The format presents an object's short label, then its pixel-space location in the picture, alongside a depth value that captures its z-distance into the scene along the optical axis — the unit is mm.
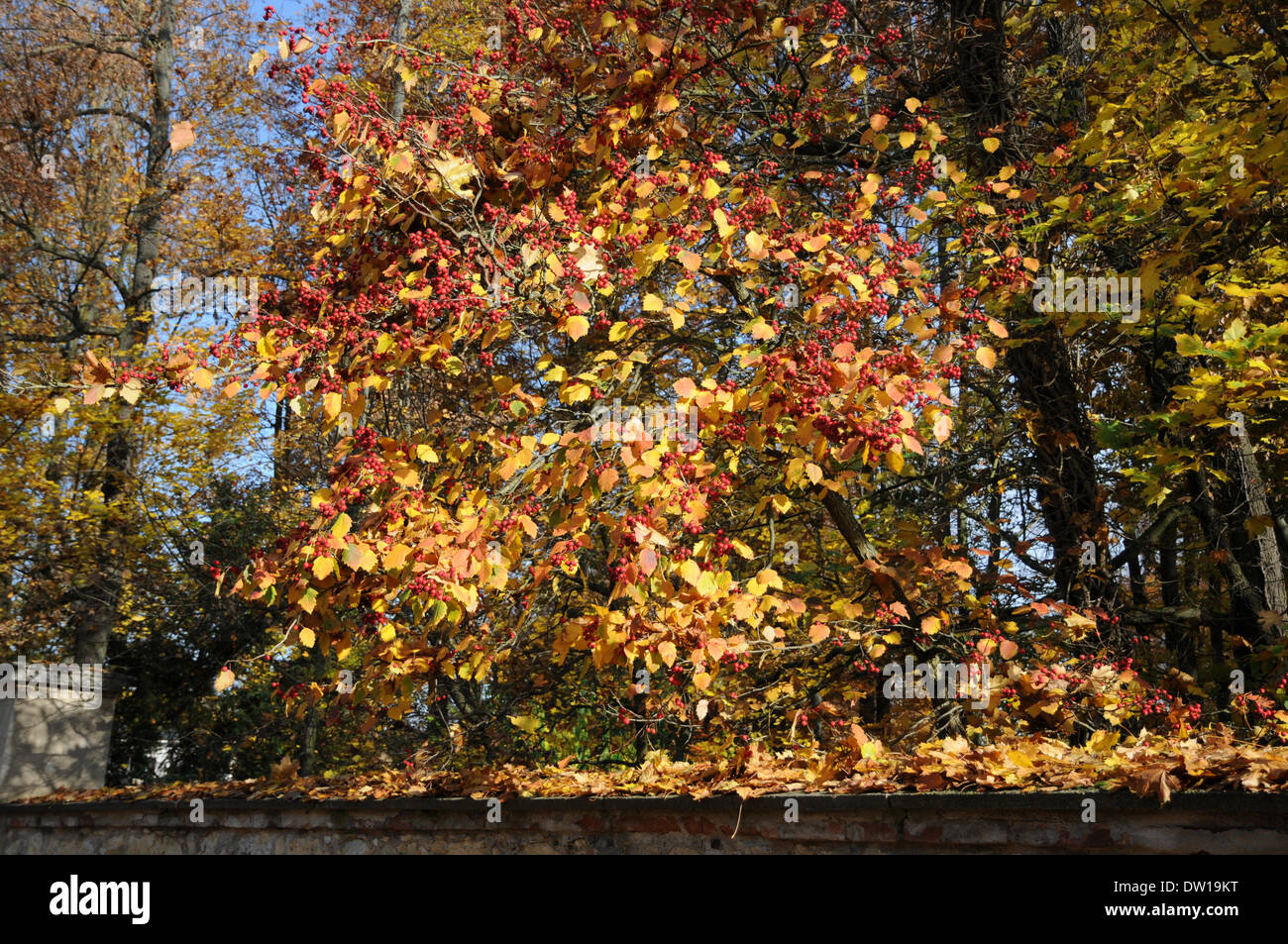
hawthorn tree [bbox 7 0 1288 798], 4535
